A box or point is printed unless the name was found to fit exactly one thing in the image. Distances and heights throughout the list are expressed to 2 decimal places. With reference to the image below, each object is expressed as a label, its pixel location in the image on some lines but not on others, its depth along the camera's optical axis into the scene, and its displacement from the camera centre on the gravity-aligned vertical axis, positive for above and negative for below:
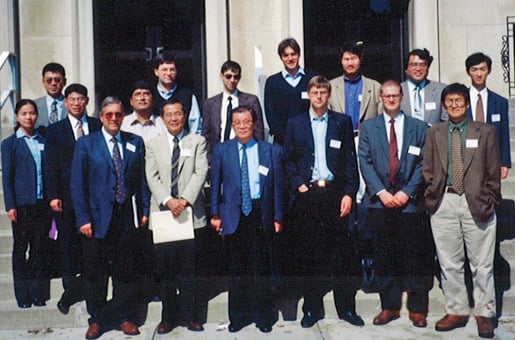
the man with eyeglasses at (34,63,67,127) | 7.05 +0.63
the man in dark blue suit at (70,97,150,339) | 6.12 -0.34
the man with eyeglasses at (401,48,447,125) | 6.79 +0.60
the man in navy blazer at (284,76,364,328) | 6.24 -0.17
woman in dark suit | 6.49 -0.32
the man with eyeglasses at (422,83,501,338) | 6.02 -0.38
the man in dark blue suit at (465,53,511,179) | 6.78 +0.48
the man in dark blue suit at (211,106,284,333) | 6.19 -0.37
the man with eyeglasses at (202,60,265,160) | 6.94 +0.53
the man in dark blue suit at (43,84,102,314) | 6.41 -0.10
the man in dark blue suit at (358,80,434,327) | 6.26 -0.36
